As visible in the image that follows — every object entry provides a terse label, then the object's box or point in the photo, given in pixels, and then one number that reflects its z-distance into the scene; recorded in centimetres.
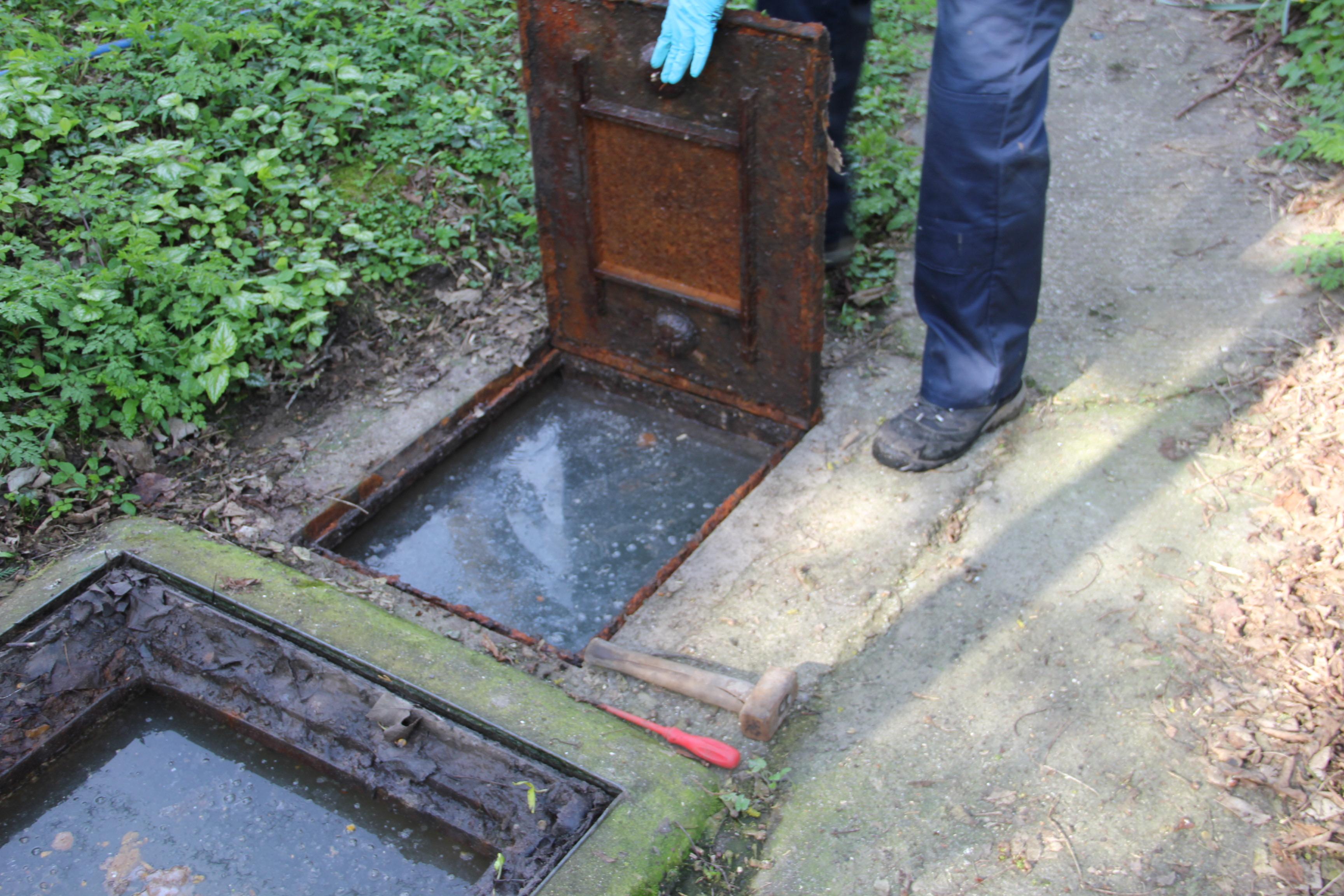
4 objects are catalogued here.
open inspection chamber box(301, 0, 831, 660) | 240
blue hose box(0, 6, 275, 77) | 344
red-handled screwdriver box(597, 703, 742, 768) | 197
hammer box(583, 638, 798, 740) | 201
